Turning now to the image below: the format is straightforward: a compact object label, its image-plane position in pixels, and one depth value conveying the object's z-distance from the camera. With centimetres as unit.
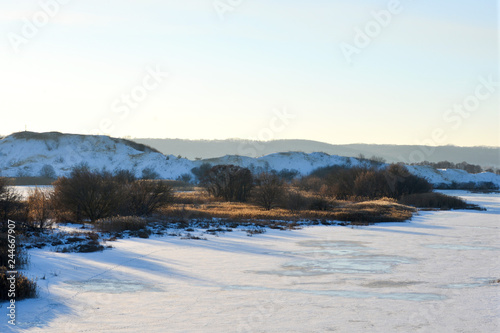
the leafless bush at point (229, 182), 4172
